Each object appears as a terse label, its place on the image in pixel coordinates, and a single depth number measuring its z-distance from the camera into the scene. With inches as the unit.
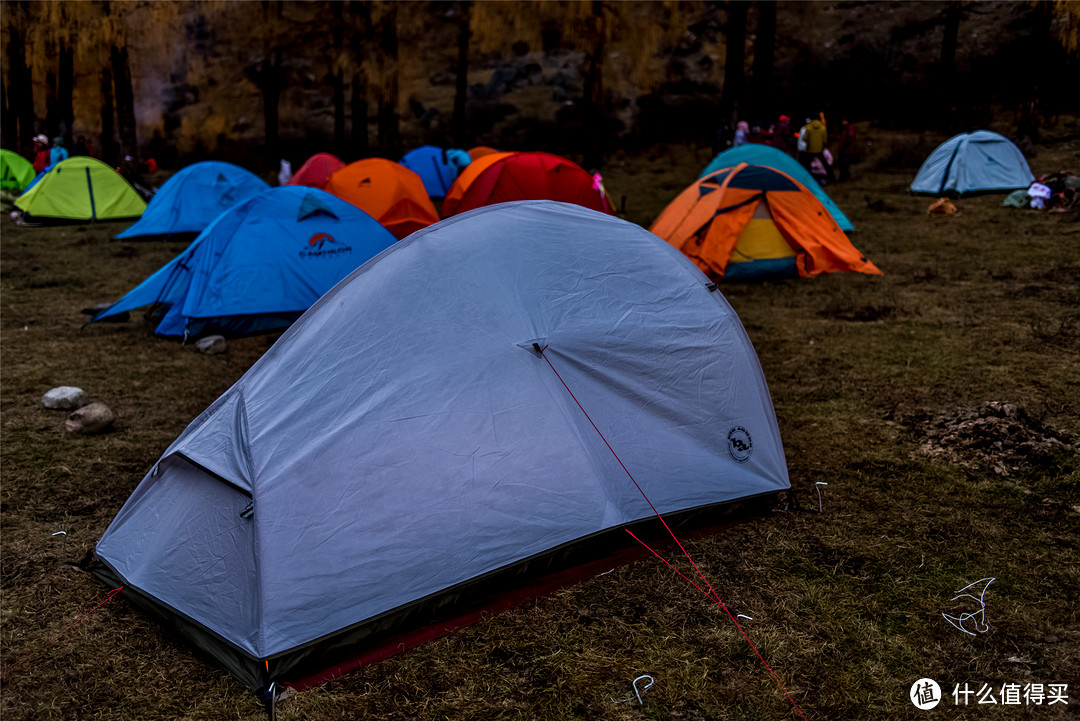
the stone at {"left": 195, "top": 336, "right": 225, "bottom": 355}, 317.1
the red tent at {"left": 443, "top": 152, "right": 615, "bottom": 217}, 535.8
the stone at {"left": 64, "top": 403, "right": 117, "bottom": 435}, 237.8
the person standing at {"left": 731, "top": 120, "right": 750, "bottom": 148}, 724.7
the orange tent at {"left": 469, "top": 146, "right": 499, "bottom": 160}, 816.3
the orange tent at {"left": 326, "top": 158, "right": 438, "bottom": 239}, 530.6
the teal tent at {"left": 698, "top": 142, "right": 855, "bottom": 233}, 473.1
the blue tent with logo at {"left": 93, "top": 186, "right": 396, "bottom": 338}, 331.0
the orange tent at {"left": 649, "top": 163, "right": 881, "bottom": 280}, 406.0
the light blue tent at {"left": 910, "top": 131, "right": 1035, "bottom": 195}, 600.7
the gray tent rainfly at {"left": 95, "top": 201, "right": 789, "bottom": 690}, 136.2
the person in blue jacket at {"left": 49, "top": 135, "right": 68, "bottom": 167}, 798.5
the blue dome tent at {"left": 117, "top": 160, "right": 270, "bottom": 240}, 592.7
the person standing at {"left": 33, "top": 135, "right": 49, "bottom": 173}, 832.9
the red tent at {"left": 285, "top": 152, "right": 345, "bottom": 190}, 711.7
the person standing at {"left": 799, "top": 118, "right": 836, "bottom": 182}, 695.1
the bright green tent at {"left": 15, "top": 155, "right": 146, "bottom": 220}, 657.6
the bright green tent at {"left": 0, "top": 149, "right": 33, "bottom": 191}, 826.2
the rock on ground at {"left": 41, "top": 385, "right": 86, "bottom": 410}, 255.9
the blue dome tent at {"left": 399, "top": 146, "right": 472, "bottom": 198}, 776.9
